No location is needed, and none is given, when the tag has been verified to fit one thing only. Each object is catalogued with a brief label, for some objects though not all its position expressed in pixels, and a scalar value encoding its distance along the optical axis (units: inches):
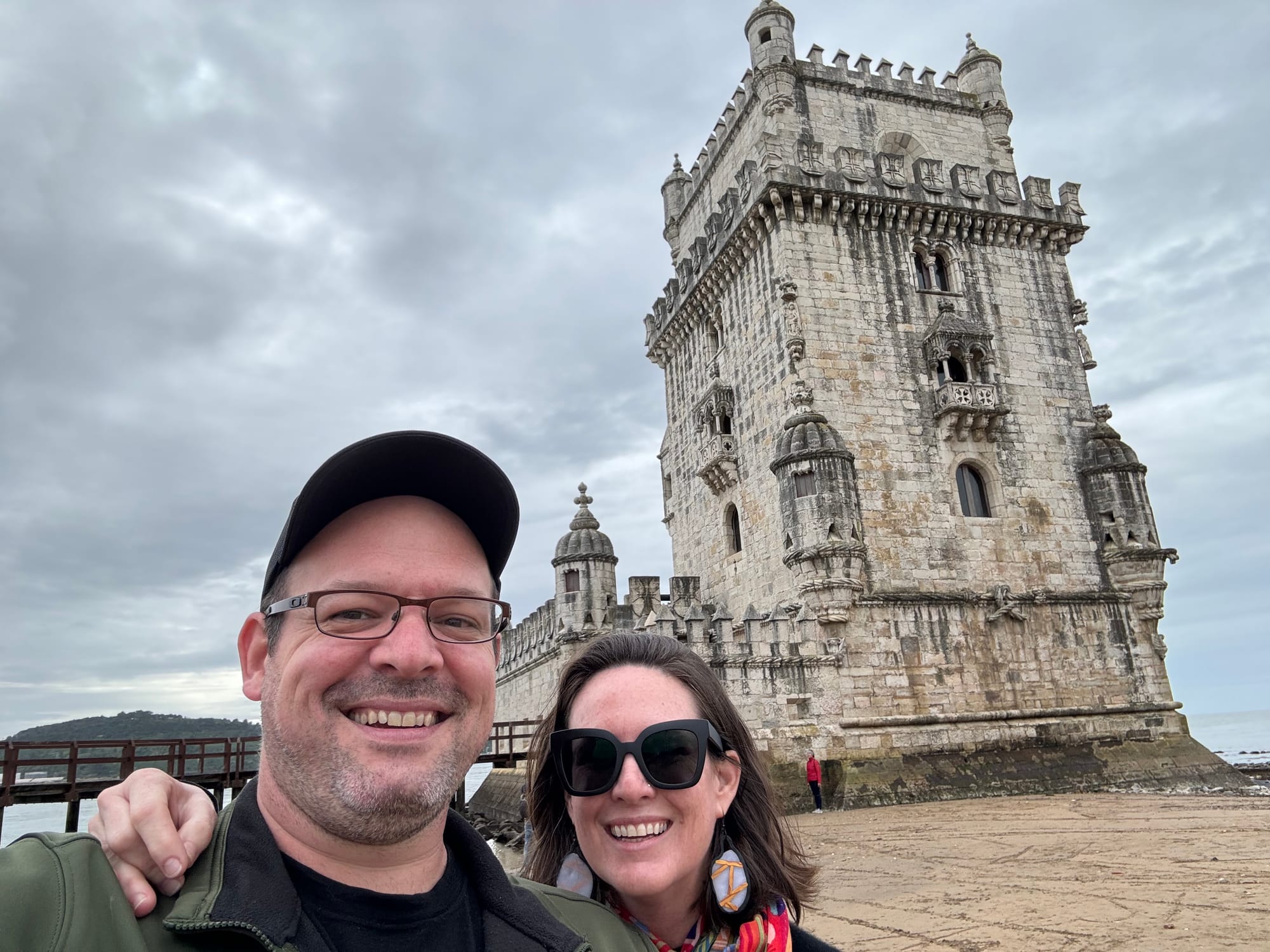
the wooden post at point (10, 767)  535.2
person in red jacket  585.9
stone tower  642.8
